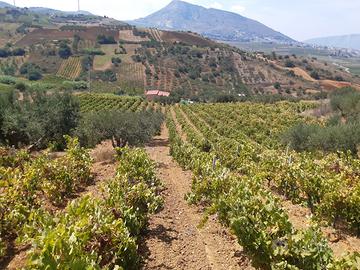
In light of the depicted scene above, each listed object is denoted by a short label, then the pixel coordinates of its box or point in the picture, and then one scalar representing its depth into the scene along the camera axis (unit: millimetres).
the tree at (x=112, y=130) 27578
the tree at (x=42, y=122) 29234
